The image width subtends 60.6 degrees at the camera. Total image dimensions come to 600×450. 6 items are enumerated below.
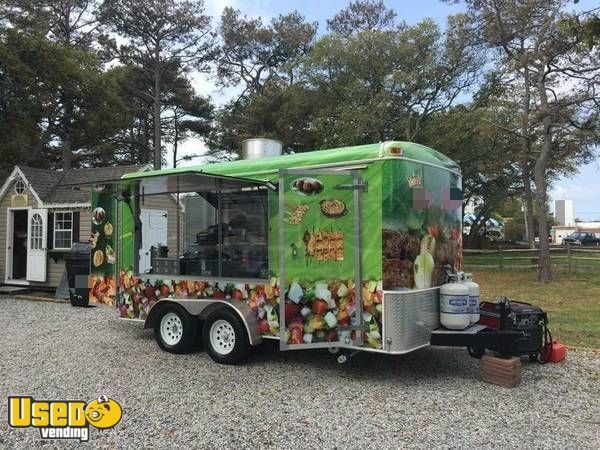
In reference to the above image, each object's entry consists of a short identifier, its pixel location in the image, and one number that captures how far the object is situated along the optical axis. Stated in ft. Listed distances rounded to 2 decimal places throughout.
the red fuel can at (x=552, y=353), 20.18
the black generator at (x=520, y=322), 18.37
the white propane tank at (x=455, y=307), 18.08
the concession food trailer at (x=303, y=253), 17.29
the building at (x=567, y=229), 224.82
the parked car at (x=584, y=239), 154.61
